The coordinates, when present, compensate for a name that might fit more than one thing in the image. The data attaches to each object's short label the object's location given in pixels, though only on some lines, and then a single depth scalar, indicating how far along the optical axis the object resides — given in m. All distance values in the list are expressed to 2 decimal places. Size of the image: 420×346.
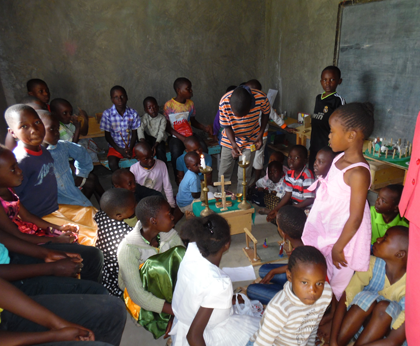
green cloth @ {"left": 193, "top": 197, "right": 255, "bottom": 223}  2.95
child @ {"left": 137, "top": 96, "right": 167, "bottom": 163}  4.46
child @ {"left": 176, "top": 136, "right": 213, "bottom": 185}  3.67
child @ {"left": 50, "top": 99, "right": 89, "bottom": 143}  3.72
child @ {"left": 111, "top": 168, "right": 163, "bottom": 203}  2.87
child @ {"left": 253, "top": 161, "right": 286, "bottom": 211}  3.51
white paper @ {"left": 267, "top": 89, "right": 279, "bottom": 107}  5.60
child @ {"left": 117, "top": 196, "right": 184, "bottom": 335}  1.80
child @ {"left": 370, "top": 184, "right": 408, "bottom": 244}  2.23
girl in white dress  1.43
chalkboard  3.35
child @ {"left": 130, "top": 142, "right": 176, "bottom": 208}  3.34
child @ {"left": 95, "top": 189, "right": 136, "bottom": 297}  2.18
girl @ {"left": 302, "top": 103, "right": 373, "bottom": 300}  1.69
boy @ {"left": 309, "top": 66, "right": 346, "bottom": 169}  3.72
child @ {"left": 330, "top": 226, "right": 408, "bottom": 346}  1.58
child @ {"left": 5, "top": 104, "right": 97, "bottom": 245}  2.29
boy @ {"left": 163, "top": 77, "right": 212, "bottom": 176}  4.47
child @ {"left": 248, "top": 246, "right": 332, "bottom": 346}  1.41
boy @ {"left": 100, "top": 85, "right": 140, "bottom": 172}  4.23
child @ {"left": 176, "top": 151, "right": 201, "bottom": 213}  3.26
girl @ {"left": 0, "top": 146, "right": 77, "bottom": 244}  1.89
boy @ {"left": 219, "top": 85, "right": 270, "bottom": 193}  3.46
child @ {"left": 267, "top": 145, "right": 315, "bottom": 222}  3.15
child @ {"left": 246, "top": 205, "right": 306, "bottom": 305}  2.08
